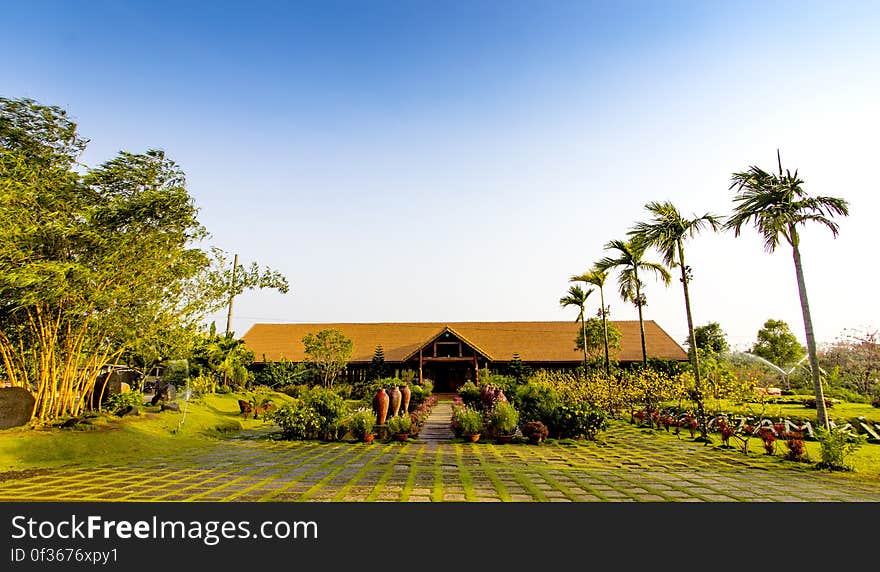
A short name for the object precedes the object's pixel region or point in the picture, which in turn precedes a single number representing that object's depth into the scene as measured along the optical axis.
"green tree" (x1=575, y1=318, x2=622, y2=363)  28.06
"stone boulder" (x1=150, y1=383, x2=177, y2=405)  13.56
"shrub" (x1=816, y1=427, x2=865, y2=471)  7.96
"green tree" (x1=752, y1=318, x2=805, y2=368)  35.66
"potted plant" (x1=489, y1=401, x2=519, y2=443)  11.39
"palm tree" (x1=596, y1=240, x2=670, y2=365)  19.86
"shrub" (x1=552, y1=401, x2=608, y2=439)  11.61
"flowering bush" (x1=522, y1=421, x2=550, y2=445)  11.05
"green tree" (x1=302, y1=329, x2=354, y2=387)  26.62
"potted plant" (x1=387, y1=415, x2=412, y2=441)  11.29
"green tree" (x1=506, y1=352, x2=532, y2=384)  30.03
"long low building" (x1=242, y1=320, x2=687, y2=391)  31.16
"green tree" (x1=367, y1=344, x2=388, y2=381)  31.00
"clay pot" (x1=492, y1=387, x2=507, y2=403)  13.27
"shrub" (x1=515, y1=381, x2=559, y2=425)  12.25
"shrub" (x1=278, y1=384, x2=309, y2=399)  24.75
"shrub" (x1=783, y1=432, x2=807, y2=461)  8.74
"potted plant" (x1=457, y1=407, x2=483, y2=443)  11.41
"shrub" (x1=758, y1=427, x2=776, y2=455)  9.30
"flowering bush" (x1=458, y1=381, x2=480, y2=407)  20.12
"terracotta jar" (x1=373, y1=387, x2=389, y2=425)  12.57
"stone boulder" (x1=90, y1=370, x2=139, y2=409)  11.77
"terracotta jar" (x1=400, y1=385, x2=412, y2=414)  15.08
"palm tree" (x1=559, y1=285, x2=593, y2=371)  25.98
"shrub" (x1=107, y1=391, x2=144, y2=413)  11.44
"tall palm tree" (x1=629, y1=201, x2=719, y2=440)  15.22
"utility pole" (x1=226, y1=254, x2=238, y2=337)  25.42
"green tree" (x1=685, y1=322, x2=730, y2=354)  33.16
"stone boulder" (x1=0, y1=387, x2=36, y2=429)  8.66
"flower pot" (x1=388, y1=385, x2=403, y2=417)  13.34
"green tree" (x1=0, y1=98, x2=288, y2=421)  8.62
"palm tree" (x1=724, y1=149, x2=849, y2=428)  11.15
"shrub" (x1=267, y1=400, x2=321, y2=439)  11.45
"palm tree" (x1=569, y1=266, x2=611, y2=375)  23.87
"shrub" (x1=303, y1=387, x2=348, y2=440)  11.45
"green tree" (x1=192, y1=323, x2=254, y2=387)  19.22
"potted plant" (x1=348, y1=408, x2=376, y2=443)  11.12
